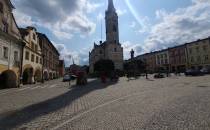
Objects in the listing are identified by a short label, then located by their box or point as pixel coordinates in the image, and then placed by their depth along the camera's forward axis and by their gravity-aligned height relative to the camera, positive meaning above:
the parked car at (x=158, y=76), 21.37 -1.48
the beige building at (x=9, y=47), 12.03 +3.17
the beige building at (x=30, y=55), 16.53 +2.97
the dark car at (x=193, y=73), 20.71 -0.84
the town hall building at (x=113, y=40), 48.29 +15.46
